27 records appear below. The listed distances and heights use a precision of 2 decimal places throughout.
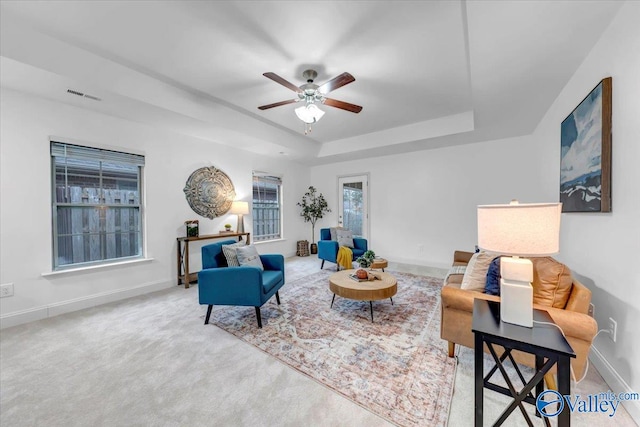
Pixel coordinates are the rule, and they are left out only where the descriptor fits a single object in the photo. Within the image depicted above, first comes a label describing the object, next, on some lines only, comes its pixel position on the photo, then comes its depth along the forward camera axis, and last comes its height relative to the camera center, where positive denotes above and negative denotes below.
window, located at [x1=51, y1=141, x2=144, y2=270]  3.00 +0.09
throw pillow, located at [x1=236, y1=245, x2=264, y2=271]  2.80 -0.53
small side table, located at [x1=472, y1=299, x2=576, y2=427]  1.10 -0.66
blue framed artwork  1.73 +0.45
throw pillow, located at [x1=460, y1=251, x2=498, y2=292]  2.08 -0.57
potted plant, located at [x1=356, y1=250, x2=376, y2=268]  3.38 -0.69
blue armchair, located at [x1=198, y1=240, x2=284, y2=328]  2.47 -0.77
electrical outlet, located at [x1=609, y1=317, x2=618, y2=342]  1.65 -0.82
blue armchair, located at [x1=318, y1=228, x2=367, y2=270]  4.55 -0.74
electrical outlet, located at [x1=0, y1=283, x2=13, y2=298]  2.56 -0.82
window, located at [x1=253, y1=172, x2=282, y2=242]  5.52 +0.08
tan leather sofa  1.44 -0.72
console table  3.82 -0.81
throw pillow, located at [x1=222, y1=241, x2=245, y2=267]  2.78 -0.50
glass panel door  5.88 +0.15
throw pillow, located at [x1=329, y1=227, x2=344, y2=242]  4.99 -0.47
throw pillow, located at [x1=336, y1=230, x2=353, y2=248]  4.81 -0.55
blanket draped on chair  4.27 -0.84
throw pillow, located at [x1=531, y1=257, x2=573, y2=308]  1.61 -0.51
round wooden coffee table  2.53 -0.82
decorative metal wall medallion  4.18 +0.34
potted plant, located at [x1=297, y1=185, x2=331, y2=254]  6.44 +0.08
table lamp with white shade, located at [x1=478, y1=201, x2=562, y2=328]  1.23 -0.17
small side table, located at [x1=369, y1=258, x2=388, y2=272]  3.61 -0.80
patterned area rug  1.58 -1.20
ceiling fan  2.59 +1.23
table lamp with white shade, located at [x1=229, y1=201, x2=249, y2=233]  4.58 +0.05
